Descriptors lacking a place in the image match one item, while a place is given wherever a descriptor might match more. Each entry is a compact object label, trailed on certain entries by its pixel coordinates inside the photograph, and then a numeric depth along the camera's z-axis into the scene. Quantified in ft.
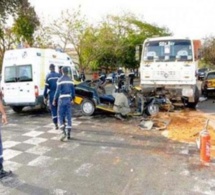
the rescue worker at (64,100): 25.84
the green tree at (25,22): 62.18
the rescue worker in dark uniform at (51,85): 30.66
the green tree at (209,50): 143.50
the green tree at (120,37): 114.83
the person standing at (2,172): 17.19
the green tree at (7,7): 57.60
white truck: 41.34
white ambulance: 38.99
